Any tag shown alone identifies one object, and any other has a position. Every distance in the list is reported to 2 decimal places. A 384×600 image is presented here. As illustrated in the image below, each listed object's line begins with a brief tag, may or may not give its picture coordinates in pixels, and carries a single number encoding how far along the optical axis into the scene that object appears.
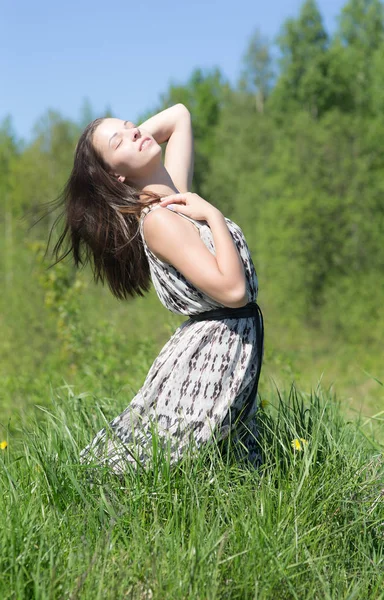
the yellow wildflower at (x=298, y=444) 2.72
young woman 2.55
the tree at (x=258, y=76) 29.36
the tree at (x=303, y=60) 23.97
